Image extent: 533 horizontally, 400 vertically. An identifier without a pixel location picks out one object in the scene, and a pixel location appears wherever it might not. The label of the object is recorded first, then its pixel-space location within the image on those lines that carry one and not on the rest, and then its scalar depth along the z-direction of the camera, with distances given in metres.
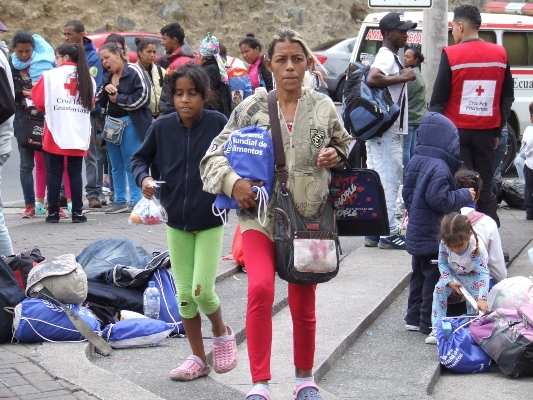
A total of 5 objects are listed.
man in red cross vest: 7.81
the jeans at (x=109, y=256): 6.43
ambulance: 14.28
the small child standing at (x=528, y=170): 10.55
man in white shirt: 8.12
